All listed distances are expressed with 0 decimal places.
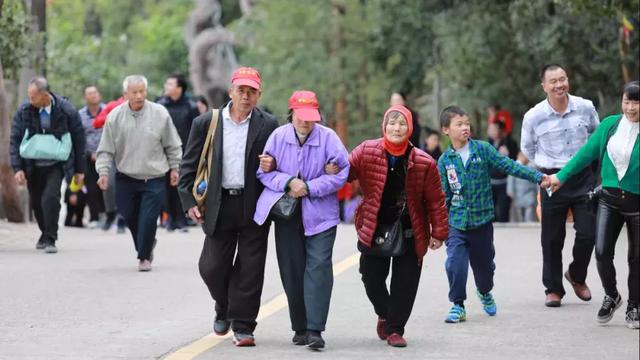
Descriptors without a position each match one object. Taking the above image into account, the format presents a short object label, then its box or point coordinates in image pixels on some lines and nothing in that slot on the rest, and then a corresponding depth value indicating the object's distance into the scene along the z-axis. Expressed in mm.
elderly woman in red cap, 9766
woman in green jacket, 10609
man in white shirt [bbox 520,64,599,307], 12250
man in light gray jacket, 14727
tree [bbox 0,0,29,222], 20828
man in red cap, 10000
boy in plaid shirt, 11477
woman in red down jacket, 9922
